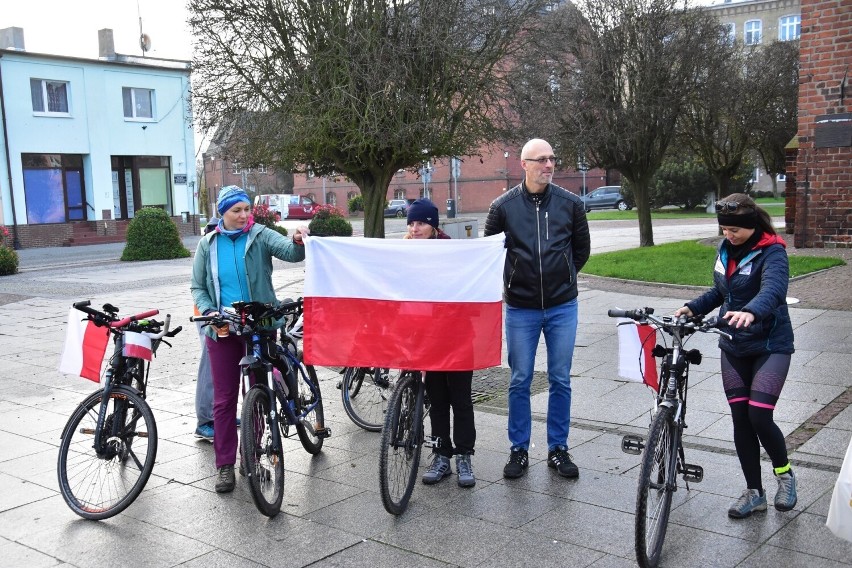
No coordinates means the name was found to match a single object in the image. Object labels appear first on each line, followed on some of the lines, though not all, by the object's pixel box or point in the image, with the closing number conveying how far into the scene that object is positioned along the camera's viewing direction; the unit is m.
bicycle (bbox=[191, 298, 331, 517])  4.74
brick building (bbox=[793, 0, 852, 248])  17.16
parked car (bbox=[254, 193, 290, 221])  58.85
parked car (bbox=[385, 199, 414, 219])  56.91
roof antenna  45.16
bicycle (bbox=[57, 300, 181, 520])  5.00
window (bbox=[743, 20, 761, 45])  69.50
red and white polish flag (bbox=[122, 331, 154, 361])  5.11
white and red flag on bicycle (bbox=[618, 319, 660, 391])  4.65
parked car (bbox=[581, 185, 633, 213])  52.31
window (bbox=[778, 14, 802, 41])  68.22
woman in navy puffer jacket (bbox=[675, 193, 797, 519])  4.40
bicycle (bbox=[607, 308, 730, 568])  3.89
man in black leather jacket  5.24
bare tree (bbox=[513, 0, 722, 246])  20.19
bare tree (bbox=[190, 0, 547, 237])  9.66
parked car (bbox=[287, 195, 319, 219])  58.88
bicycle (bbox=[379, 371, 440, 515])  4.66
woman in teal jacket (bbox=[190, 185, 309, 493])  5.23
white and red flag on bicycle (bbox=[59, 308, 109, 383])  5.33
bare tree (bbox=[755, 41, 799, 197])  27.83
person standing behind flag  5.24
